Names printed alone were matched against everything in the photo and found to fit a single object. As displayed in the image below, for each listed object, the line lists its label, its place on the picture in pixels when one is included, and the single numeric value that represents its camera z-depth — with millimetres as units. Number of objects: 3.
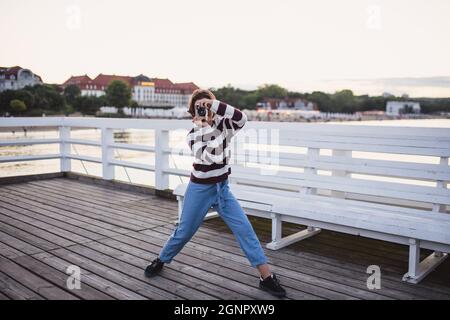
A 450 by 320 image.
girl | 3084
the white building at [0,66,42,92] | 61631
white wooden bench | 3398
